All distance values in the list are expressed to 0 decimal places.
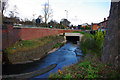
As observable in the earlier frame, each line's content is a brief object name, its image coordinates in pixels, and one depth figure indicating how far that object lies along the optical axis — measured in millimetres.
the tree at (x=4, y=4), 25931
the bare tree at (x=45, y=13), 52338
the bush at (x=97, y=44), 12165
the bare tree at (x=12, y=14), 32203
